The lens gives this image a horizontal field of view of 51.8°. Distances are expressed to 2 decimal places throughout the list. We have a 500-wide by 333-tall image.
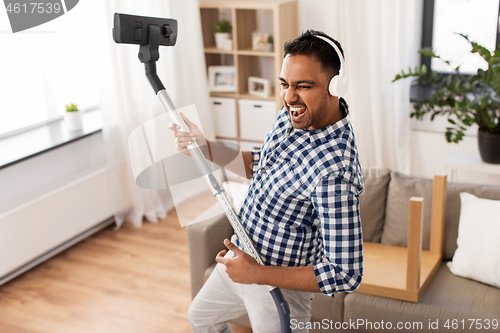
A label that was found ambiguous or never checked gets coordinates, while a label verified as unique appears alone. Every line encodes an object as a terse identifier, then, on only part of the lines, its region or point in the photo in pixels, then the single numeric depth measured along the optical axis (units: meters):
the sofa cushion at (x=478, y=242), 1.99
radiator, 2.70
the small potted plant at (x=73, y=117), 3.14
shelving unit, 3.63
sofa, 1.89
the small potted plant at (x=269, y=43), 3.73
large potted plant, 2.53
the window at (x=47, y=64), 2.98
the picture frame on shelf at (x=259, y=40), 3.76
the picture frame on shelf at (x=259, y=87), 3.80
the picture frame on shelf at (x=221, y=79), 3.97
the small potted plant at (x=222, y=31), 3.86
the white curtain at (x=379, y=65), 3.42
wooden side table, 1.85
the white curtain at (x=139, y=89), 3.15
